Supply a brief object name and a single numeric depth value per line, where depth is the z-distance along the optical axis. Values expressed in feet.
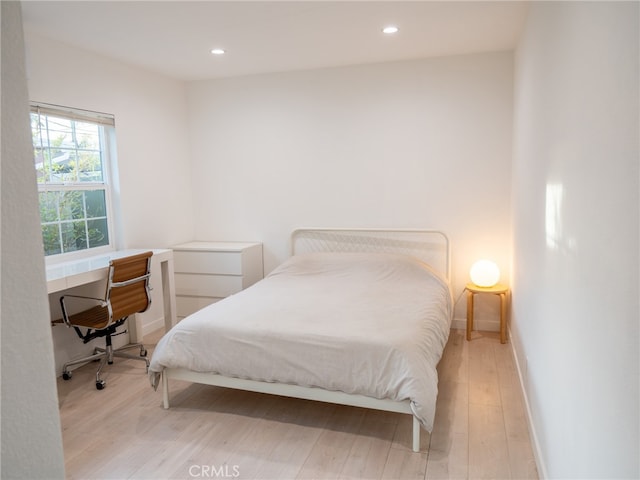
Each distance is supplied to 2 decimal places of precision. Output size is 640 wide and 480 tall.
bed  7.77
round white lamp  12.70
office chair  10.32
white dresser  14.29
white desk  9.68
